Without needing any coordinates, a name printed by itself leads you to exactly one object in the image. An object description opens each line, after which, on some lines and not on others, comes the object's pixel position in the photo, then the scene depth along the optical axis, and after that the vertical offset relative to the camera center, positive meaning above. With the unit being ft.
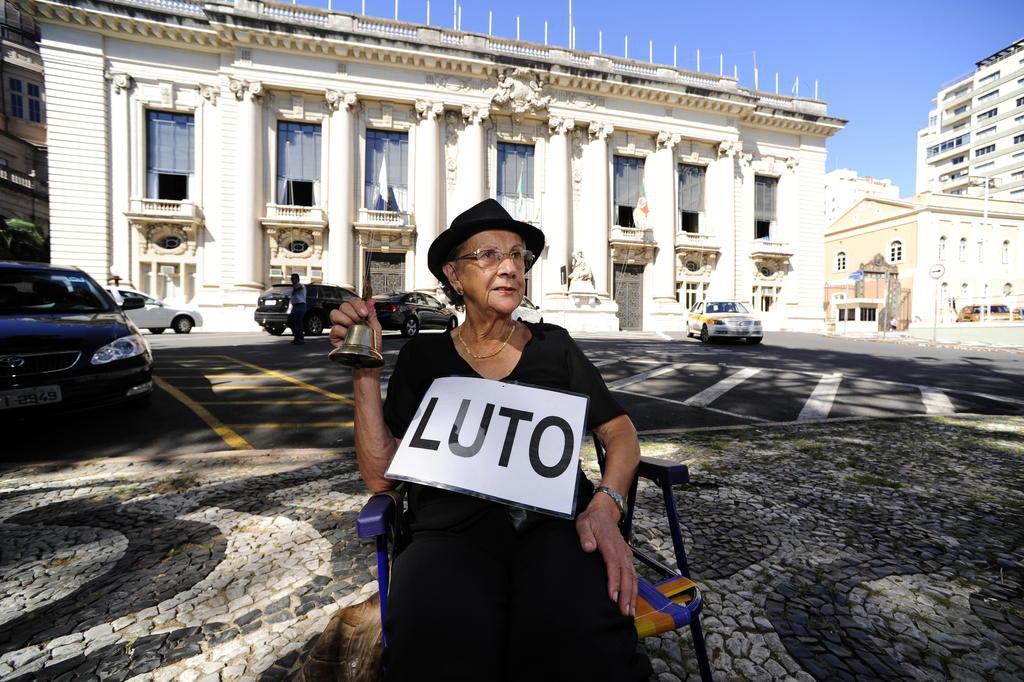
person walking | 42.34 +1.73
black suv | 49.42 +2.46
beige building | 130.62 +21.64
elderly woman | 3.99 -2.20
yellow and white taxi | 54.29 +0.75
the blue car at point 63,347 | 12.89 -0.55
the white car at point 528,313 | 47.55 +1.71
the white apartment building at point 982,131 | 202.59 +95.39
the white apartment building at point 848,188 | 262.88 +81.89
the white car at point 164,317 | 54.95 +1.39
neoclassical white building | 71.51 +29.90
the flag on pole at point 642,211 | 87.92 +22.61
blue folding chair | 4.29 -2.62
